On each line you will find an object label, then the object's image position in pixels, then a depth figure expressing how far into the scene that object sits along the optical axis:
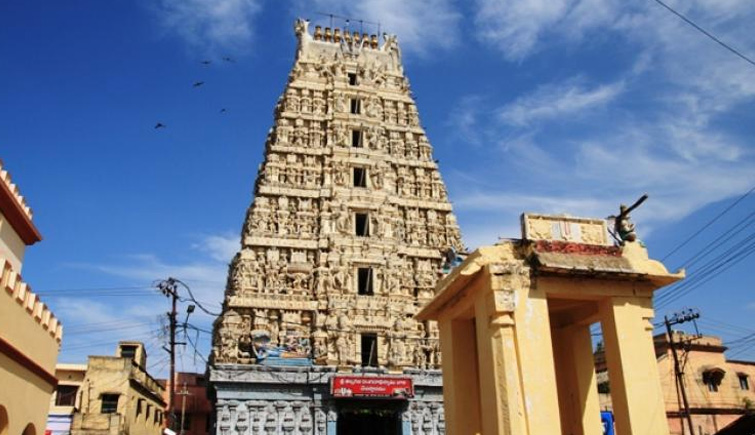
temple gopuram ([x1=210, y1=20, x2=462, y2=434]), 28.62
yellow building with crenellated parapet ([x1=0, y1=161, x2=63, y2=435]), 13.04
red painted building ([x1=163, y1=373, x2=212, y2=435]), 52.16
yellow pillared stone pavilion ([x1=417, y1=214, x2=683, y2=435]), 10.96
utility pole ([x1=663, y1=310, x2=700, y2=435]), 33.66
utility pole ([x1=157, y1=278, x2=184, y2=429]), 30.16
